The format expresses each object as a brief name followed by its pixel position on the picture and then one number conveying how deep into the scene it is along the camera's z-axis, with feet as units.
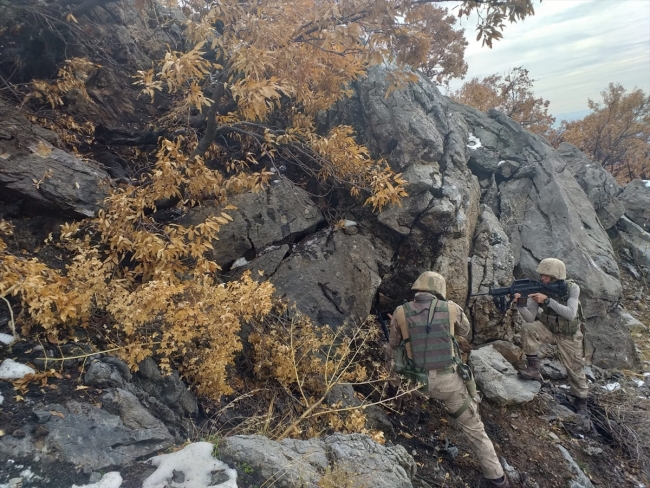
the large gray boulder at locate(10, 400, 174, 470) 8.06
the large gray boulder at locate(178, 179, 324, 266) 17.94
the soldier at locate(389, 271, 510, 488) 14.26
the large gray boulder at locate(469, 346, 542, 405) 18.67
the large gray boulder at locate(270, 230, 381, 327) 18.20
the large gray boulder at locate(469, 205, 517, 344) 22.31
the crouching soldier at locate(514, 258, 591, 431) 18.65
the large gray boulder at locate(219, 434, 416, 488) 8.64
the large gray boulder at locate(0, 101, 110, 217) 13.88
